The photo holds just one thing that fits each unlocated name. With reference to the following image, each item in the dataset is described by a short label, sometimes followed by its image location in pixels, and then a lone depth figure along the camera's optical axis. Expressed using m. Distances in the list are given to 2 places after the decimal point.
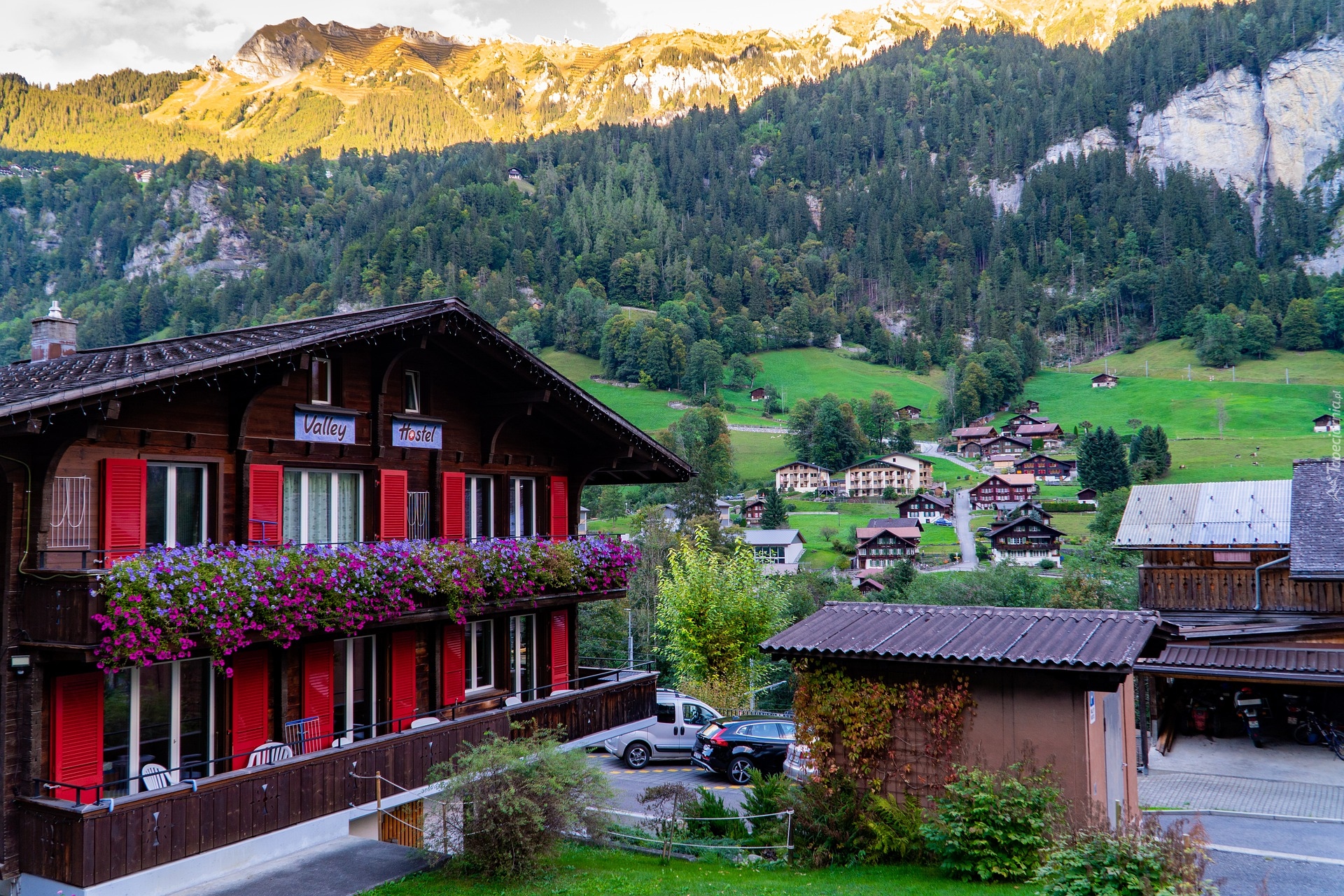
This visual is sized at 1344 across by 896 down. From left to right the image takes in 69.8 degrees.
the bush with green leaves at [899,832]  13.38
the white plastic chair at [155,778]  11.71
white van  26.77
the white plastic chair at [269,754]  12.92
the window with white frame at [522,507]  18.31
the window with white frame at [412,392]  16.11
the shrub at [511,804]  12.05
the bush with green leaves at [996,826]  12.23
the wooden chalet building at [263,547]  10.85
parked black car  23.84
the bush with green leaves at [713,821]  15.58
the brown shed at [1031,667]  12.90
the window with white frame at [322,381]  14.62
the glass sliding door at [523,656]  18.22
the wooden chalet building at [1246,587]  25.80
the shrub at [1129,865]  8.63
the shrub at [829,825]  13.81
